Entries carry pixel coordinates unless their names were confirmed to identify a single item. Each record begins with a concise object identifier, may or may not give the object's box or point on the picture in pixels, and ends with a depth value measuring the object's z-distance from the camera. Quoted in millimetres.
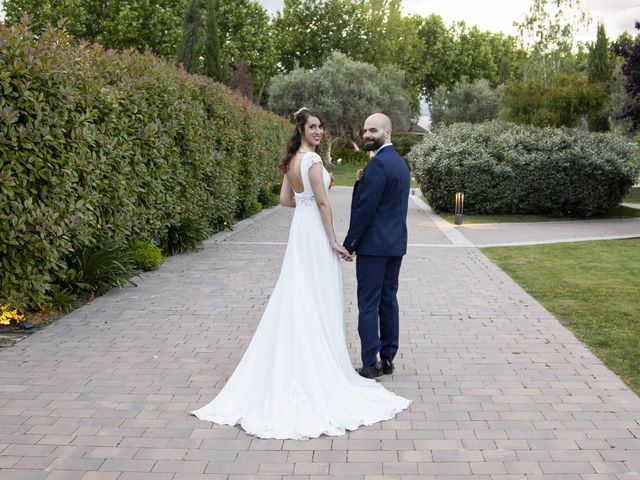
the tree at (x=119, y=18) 43625
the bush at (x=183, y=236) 11493
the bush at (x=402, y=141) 56219
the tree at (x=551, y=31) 40375
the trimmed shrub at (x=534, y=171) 18391
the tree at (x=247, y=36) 47778
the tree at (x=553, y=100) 27141
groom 4832
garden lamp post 17109
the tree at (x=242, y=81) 41866
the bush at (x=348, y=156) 57031
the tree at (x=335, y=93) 51094
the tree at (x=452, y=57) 76750
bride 4332
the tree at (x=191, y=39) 29938
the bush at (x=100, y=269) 7969
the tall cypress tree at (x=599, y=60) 40406
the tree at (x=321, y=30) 63844
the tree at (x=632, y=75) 18703
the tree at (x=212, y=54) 29906
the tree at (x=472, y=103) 62875
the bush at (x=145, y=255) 9727
